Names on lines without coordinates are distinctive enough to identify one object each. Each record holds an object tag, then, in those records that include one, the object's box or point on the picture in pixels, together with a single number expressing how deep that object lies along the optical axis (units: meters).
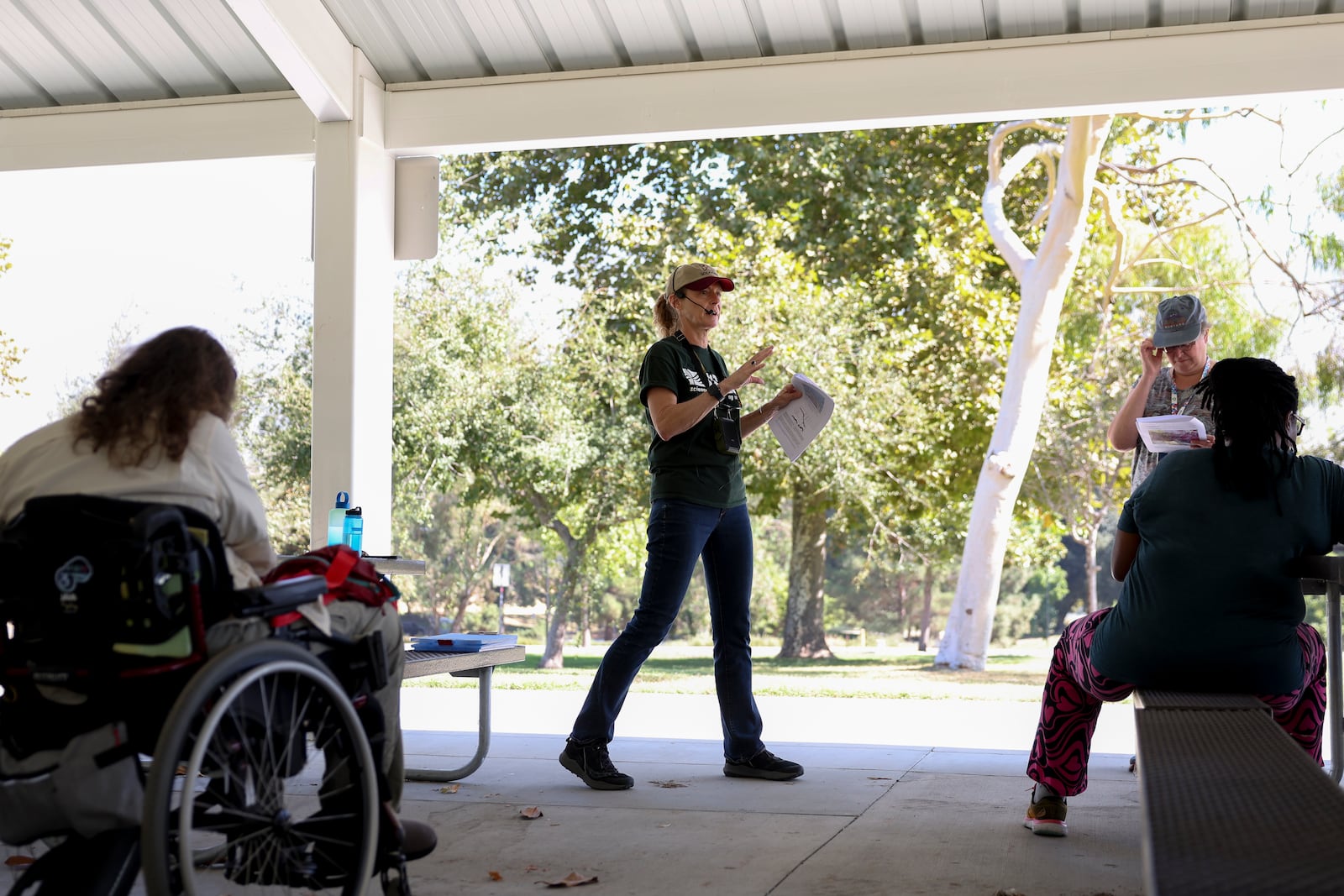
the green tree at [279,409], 17.17
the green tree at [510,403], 16.77
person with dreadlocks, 2.80
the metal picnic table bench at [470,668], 3.87
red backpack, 2.36
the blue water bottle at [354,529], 4.63
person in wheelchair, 2.17
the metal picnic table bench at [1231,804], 1.46
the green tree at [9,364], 17.12
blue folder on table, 4.19
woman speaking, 4.10
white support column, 5.40
